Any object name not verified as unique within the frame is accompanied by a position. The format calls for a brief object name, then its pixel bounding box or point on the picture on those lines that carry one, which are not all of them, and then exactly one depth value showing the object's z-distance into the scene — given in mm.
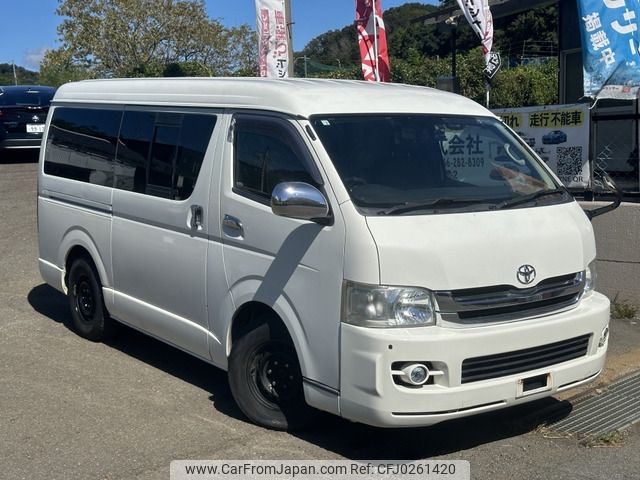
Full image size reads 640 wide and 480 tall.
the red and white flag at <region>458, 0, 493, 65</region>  10281
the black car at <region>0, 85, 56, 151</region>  15938
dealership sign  8461
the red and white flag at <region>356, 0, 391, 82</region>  11008
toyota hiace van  4414
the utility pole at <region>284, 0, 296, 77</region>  11747
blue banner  8391
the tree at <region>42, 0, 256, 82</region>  34594
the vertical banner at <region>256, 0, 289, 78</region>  11641
